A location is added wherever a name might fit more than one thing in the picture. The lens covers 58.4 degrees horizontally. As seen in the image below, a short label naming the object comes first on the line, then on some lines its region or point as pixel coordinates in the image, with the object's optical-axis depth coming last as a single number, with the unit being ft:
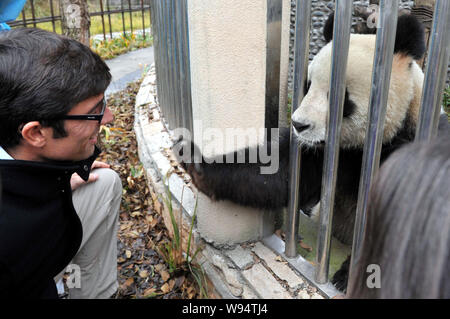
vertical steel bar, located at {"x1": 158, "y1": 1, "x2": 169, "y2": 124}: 9.32
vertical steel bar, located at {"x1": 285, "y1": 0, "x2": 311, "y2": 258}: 5.08
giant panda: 6.20
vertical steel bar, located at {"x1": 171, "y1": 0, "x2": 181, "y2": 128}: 7.95
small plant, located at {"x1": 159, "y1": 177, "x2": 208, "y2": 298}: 7.20
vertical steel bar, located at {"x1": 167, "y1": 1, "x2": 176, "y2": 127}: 8.44
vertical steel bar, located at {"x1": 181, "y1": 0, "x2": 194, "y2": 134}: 6.90
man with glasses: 4.93
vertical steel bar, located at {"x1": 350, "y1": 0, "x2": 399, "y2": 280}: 4.24
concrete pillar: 5.47
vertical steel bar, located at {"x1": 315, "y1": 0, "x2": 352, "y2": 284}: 4.64
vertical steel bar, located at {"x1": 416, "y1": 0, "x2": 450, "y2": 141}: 3.90
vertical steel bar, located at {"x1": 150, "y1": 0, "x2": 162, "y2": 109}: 11.26
